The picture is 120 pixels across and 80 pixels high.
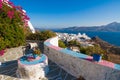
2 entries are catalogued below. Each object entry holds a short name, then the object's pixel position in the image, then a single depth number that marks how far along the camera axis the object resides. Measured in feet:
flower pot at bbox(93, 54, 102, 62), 8.95
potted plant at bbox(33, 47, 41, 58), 10.95
